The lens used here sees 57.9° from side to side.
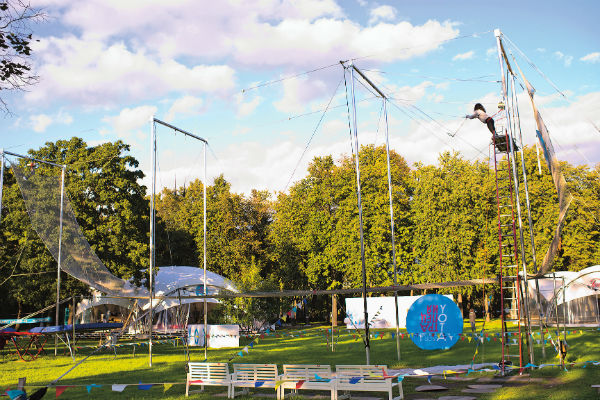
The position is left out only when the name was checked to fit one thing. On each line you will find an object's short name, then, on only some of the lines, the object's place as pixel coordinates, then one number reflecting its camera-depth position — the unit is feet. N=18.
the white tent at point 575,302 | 118.73
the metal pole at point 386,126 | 64.51
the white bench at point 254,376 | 39.11
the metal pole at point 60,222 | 74.23
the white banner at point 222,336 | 88.22
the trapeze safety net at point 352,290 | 55.21
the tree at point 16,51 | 29.12
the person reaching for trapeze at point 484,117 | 50.49
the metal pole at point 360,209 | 50.96
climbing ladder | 48.80
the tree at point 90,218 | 107.24
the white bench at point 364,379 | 34.96
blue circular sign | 64.75
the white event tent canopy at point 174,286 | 123.46
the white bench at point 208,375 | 40.65
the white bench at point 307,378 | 37.09
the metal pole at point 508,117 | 48.30
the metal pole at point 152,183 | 62.18
